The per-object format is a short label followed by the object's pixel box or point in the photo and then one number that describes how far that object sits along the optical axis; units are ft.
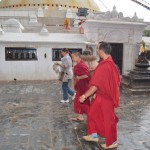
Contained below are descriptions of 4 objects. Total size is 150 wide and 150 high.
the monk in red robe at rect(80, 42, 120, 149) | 16.61
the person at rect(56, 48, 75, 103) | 29.37
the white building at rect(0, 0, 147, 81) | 49.70
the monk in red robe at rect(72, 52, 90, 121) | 22.00
